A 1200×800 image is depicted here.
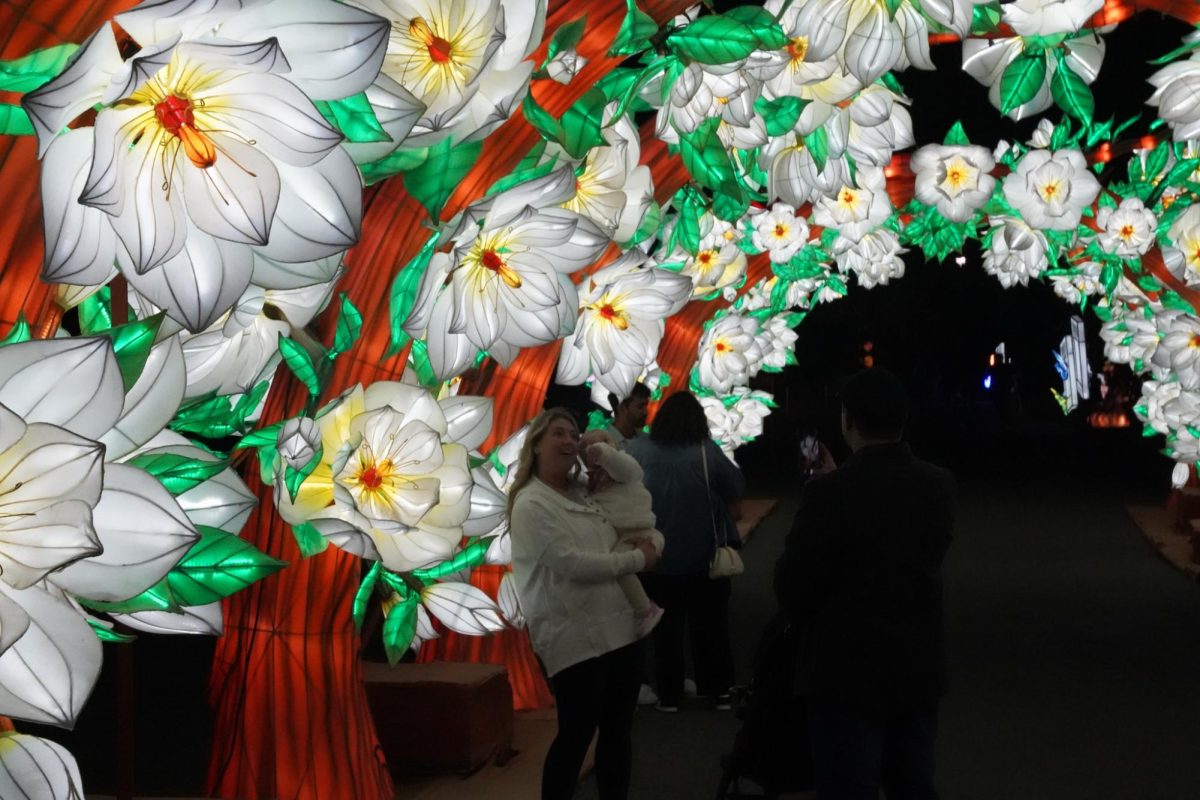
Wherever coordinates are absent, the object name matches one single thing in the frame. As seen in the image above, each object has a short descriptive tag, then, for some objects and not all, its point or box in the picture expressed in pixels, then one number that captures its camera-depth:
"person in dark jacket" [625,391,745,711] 6.61
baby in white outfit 4.45
